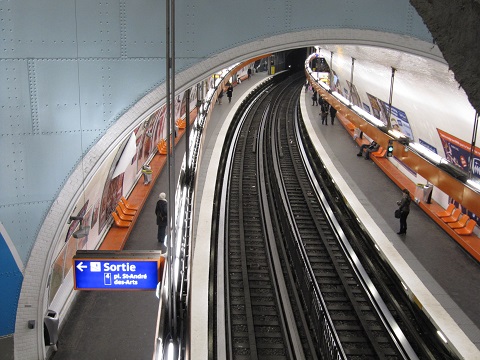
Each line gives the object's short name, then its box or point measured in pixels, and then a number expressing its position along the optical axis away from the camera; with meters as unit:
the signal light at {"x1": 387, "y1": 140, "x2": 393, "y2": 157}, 10.72
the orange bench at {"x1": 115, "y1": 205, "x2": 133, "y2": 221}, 12.80
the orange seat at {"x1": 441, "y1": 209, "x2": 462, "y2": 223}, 12.67
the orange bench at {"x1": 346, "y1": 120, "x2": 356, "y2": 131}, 22.44
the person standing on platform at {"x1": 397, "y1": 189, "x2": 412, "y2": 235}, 11.82
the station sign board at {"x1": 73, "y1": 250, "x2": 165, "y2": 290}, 6.69
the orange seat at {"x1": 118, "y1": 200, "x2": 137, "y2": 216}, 13.13
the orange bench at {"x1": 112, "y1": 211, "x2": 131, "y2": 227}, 12.57
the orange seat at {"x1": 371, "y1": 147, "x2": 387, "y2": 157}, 18.23
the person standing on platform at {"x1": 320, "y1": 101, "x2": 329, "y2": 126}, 24.12
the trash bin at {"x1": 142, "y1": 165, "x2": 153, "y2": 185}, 15.55
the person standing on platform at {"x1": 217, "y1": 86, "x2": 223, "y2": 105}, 29.95
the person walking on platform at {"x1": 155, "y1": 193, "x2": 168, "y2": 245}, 11.47
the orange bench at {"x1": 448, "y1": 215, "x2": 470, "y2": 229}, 12.41
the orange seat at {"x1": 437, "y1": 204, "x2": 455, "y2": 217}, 12.93
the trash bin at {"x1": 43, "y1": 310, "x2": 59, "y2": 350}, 7.79
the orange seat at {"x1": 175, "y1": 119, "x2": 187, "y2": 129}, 22.38
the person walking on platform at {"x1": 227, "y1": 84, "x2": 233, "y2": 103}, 29.94
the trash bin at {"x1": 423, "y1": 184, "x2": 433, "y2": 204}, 13.92
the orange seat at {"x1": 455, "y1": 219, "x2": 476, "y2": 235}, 12.20
